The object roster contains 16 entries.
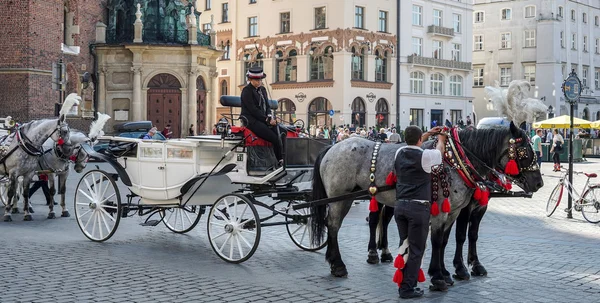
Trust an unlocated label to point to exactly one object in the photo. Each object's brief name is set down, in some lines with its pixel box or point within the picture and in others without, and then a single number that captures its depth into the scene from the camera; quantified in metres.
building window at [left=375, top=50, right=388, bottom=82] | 55.01
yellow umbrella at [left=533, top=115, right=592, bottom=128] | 35.59
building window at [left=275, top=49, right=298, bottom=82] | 55.44
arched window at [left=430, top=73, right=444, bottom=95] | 59.06
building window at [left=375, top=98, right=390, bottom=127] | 54.38
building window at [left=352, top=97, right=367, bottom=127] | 52.83
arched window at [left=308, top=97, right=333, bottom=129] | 52.78
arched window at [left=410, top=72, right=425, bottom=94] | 57.22
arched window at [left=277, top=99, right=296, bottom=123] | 55.06
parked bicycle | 14.42
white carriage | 9.65
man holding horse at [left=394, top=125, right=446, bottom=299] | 7.41
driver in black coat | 9.77
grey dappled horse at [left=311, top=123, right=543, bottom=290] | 8.10
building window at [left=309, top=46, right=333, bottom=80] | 53.48
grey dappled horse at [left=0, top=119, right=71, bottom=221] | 13.55
